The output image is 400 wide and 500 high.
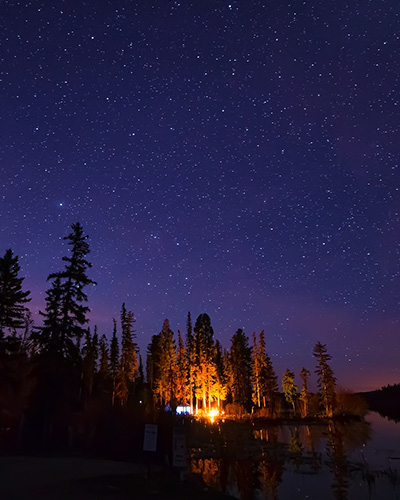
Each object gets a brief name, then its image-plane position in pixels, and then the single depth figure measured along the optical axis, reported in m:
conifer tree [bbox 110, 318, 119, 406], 71.34
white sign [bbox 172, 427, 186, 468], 16.59
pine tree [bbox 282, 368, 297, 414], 100.06
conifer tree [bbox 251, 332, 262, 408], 81.91
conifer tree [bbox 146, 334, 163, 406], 79.17
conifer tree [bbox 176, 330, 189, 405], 70.31
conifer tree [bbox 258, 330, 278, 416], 78.31
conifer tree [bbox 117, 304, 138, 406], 60.59
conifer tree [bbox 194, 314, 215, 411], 68.19
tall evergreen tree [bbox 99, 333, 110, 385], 80.57
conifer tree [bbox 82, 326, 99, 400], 57.97
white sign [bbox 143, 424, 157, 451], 15.83
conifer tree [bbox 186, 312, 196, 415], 69.31
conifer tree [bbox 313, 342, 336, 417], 75.69
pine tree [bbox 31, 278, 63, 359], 29.62
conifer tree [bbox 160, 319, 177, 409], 71.62
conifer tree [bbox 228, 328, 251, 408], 77.06
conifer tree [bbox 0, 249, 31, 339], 29.47
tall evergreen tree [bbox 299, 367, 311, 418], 81.79
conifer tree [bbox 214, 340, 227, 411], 69.31
